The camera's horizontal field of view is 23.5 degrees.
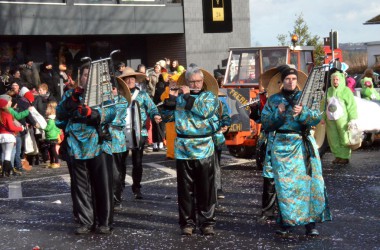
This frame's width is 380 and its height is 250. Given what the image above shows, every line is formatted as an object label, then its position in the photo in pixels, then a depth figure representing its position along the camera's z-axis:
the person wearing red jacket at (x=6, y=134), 16.05
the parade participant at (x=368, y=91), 20.98
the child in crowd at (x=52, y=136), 17.42
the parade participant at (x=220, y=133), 10.81
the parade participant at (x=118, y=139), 11.01
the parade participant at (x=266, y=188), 9.93
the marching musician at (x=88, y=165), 9.58
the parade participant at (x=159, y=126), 19.83
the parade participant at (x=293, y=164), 8.96
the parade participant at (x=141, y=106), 11.75
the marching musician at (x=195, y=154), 9.41
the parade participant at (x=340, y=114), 15.59
